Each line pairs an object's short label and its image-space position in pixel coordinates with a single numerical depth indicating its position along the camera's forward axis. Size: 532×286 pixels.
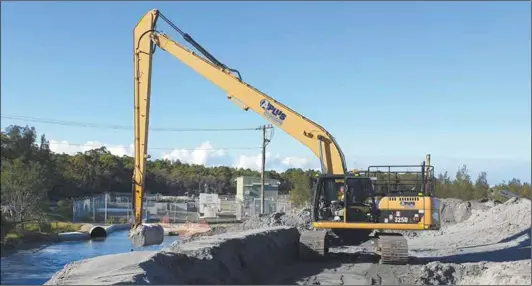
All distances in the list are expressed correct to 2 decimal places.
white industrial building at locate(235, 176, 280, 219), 46.97
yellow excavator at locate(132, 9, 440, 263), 14.94
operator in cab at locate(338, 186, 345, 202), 15.48
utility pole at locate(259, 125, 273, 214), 42.83
